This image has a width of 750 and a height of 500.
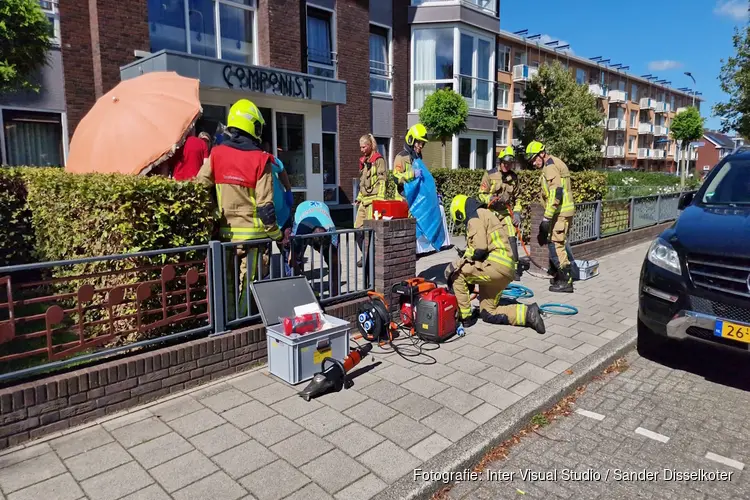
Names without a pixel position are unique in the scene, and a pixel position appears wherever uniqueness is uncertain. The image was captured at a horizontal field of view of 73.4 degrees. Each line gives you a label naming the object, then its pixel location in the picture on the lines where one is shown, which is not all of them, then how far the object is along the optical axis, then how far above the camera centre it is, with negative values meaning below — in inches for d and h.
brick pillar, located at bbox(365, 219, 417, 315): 221.0 -31.7
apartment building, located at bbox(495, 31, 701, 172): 1489.9 +316.1
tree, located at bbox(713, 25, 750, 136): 729.0 +139.9
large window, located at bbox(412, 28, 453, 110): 746.2 +182.0
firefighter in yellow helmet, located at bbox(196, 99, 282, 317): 175.6 -0.4
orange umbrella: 172.9 +19.7
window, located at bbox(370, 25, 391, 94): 689.6 +164.7
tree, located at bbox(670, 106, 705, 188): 1254.3 +140.1
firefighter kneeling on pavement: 214.8 -37.5
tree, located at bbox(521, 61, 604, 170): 928.3 +123.4
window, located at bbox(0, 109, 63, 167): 393.4 +35.2
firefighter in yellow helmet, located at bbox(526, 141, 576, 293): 295.6 -16.7
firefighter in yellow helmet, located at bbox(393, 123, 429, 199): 270.4 +11.8
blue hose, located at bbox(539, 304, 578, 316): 249.6 -64.1
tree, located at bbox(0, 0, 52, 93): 251.9 +74.5
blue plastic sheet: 276.5 -11.8
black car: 160.4 -33.2
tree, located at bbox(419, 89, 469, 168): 597.9 +81.8
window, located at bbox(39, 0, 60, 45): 394.0 +130.6
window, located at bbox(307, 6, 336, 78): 592.3 +164.0
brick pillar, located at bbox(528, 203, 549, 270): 334.0 -39.0
